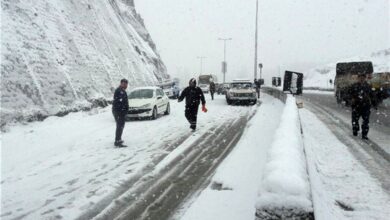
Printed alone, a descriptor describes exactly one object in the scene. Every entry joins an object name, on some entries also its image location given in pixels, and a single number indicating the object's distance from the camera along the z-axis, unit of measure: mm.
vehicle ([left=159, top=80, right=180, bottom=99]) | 33344
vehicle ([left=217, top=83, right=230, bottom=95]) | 44375
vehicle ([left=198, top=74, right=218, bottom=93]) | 45719
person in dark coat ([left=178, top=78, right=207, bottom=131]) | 14000
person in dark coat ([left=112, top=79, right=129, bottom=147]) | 10906
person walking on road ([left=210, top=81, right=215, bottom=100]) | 31211
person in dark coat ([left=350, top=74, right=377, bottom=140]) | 11383
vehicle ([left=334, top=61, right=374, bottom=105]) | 23422
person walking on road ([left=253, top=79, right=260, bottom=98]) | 33434
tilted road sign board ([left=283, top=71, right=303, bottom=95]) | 27594
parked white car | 17156
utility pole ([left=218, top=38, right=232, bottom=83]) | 55406
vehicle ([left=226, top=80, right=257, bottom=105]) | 25891
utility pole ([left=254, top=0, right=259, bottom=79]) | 44250
